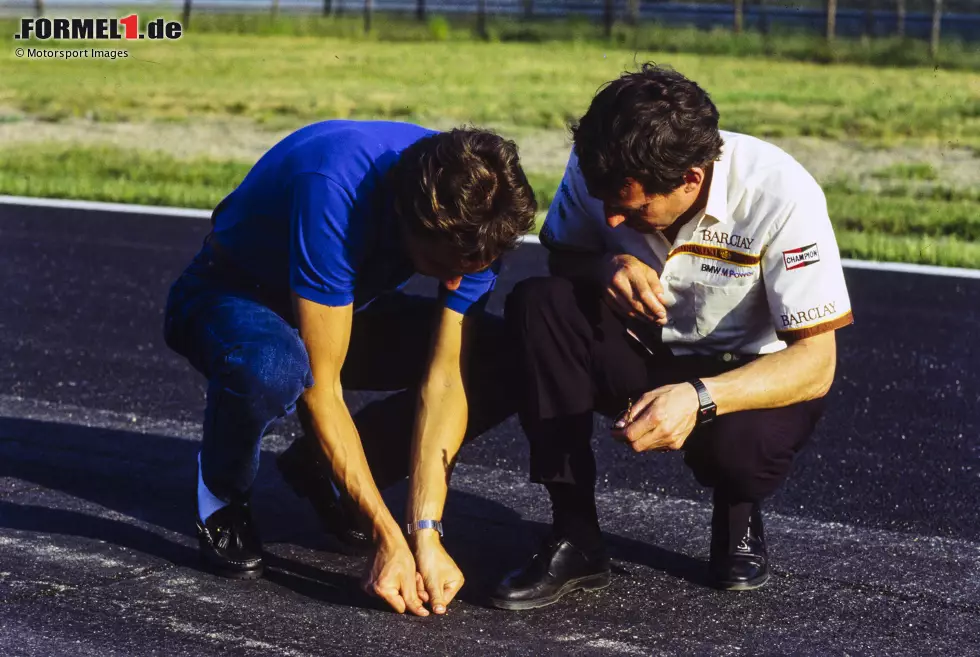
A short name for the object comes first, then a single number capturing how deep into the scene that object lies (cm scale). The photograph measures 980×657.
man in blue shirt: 635
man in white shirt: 649
